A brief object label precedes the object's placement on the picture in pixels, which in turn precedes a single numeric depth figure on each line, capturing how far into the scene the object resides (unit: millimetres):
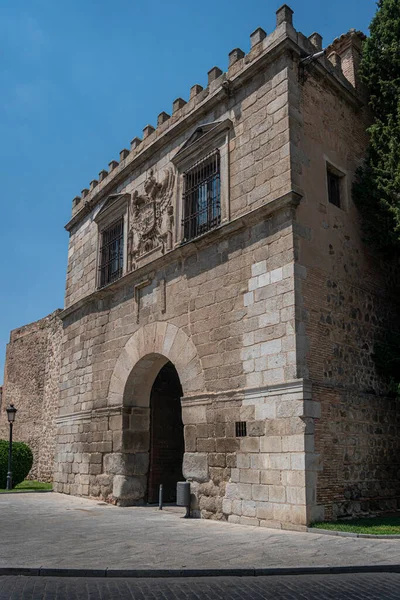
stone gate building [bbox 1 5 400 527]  8516
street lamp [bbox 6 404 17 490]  15742
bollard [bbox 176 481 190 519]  9469
